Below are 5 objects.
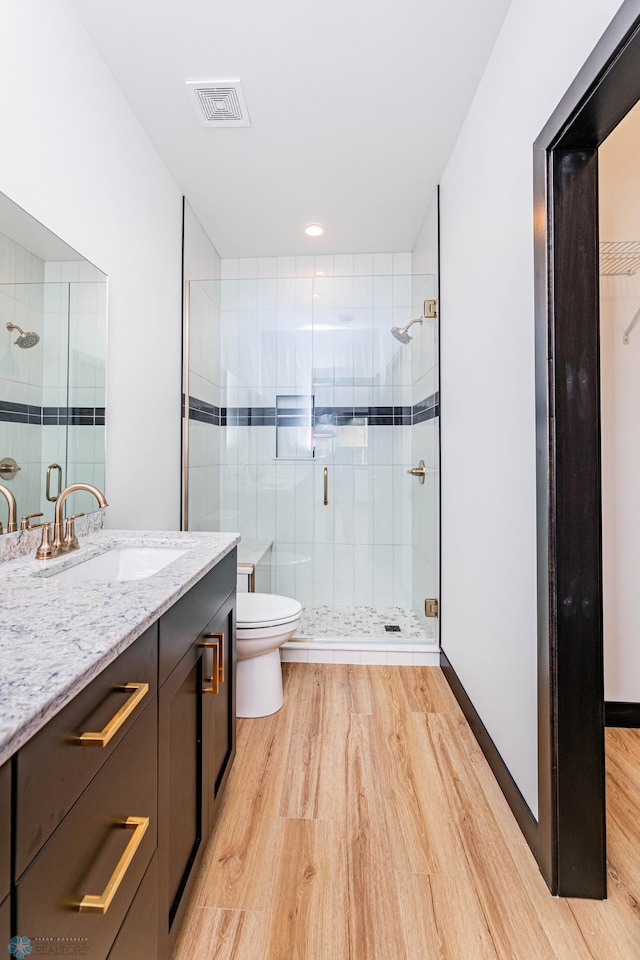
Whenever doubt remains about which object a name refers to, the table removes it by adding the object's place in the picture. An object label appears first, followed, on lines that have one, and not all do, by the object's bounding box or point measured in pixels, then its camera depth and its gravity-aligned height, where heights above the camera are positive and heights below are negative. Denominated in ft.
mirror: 4.31 +1.24
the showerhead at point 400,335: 10.28 +3.30
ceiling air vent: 6.07 +5.03
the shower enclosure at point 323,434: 10.43 +1.23
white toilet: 6.63 -2.31
